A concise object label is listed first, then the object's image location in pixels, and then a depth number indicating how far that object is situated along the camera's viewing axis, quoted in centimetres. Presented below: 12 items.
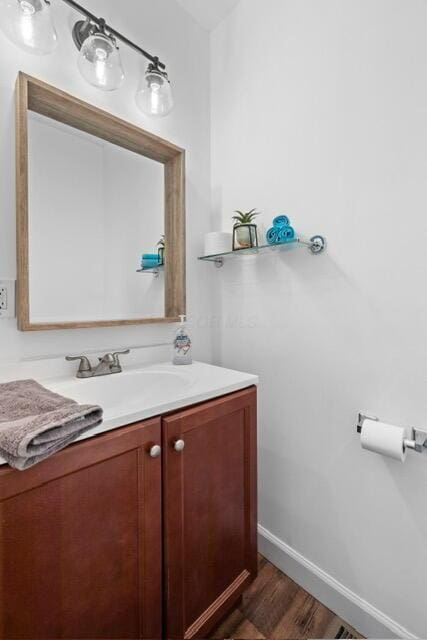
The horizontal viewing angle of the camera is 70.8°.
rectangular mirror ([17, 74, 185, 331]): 102
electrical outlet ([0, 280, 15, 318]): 95
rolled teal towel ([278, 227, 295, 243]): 116
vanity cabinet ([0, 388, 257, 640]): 57
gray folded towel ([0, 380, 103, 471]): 51
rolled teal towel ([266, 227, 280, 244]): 119
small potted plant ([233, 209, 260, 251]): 129
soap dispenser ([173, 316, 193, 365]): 130
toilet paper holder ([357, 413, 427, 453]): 88
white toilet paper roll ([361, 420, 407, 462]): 88
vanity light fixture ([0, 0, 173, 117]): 91
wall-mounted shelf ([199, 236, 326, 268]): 114
